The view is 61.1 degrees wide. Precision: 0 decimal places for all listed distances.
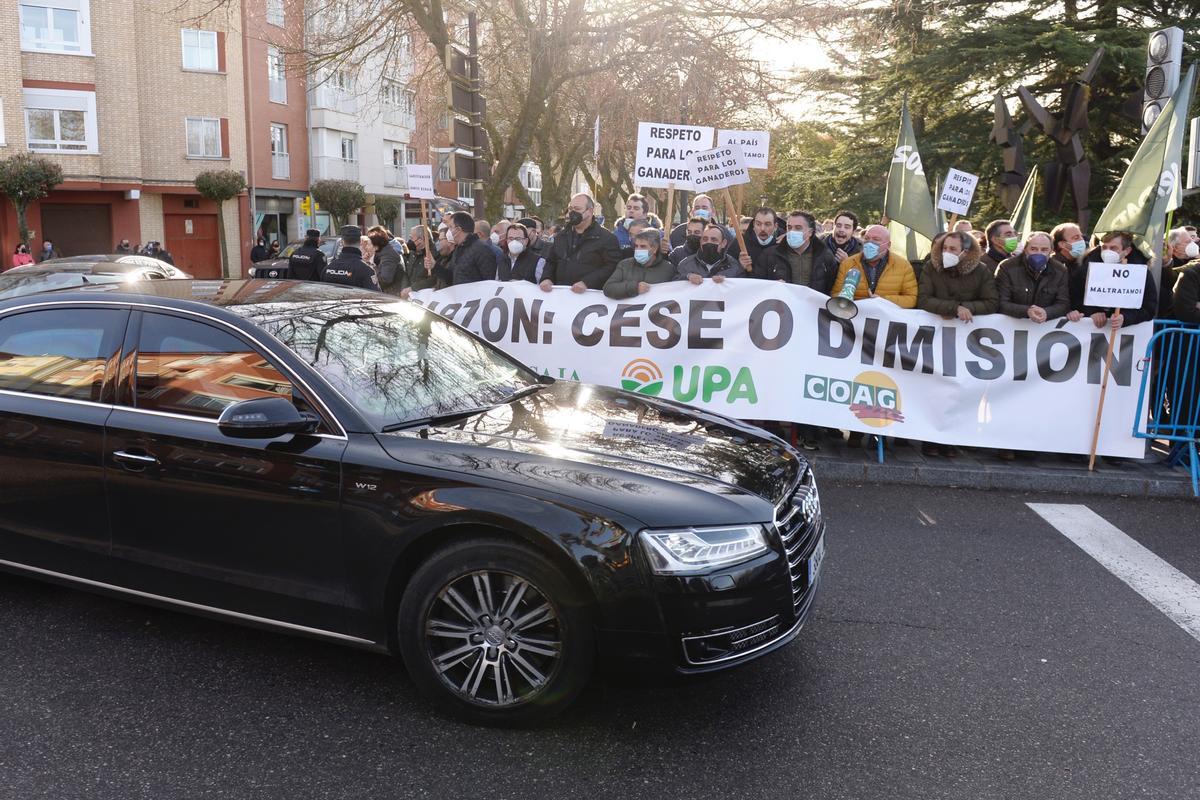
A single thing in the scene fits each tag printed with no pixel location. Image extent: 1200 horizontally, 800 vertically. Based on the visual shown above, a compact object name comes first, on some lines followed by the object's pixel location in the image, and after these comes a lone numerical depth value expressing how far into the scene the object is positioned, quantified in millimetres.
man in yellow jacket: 8516
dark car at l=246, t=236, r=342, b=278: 27547
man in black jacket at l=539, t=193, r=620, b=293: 9320
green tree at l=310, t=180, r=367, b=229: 48344
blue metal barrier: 7820
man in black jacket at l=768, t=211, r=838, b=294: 8812
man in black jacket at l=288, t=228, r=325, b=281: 10797
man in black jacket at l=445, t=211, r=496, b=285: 9914
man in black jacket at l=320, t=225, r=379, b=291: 9906
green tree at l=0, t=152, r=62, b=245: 34031
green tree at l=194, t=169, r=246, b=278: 40156
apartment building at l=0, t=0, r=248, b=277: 36531
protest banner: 8070
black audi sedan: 3512
